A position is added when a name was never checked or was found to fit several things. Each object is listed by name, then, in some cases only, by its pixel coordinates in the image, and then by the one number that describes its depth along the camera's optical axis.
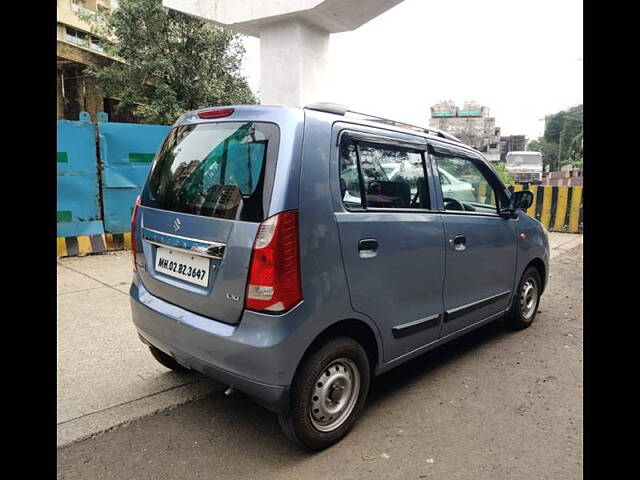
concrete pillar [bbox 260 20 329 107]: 9.78
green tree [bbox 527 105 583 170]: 64.41
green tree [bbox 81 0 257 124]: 14.41
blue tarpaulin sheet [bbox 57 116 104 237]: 6.93
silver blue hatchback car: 2.30
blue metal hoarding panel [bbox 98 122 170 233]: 7.31
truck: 27.86
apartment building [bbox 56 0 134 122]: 16.89
